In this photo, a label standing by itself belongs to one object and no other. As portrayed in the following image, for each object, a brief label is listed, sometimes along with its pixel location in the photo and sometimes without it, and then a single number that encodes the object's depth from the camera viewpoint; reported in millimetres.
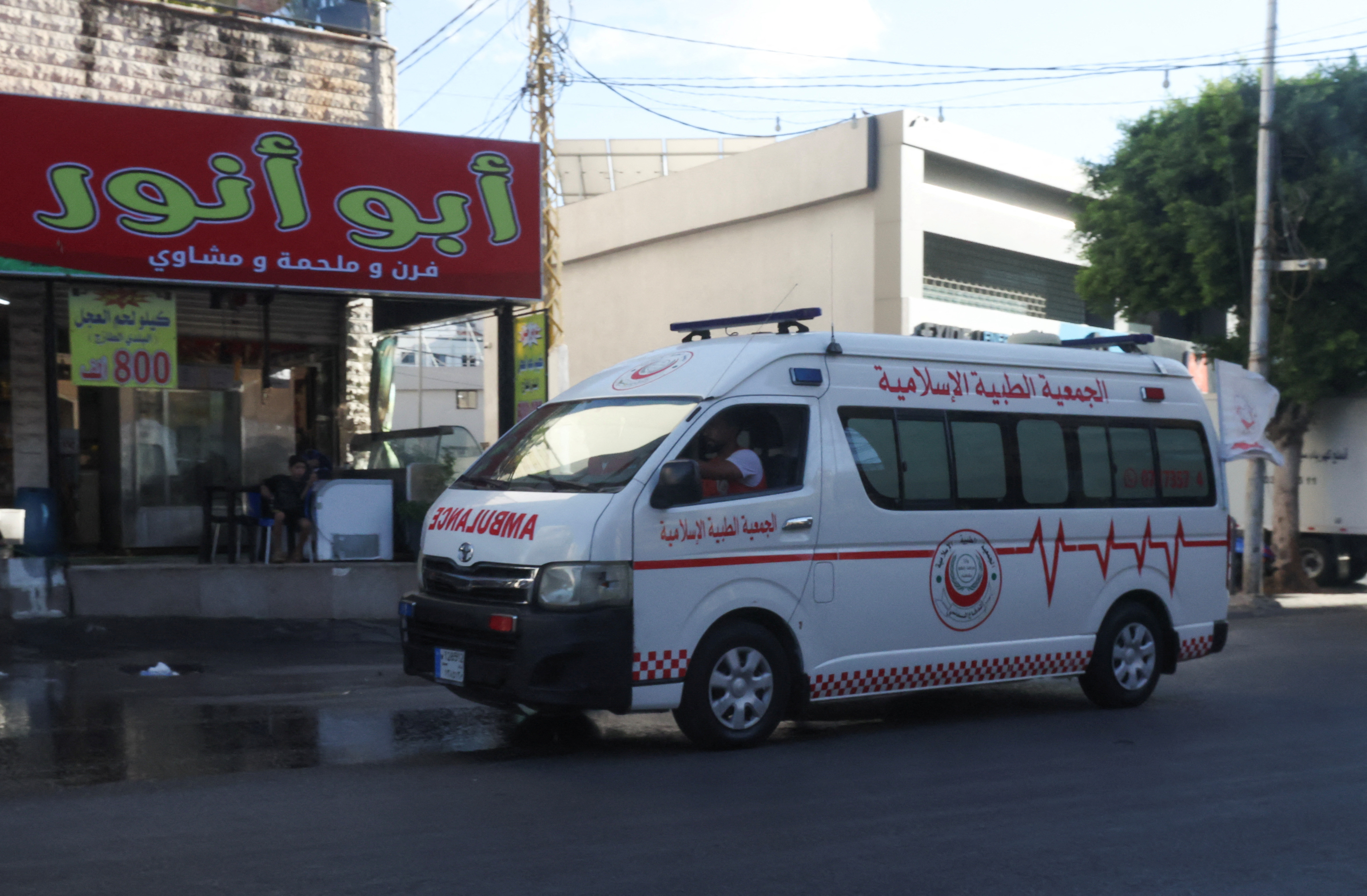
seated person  12883
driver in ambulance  7270
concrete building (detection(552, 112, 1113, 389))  23844
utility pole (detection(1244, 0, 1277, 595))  17312
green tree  17656
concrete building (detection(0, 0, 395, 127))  14188
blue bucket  11797
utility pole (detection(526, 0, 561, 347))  27000
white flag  16156
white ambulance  6863
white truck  19688
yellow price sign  12047
